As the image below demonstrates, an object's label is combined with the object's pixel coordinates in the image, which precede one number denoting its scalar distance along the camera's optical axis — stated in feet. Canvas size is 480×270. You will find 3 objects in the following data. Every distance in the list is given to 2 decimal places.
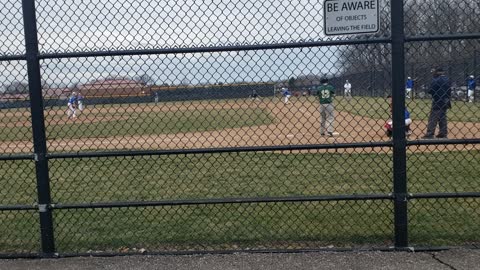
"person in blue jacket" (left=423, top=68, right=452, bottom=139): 27.78
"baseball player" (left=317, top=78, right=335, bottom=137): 43.24
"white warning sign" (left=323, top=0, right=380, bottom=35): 13.56
